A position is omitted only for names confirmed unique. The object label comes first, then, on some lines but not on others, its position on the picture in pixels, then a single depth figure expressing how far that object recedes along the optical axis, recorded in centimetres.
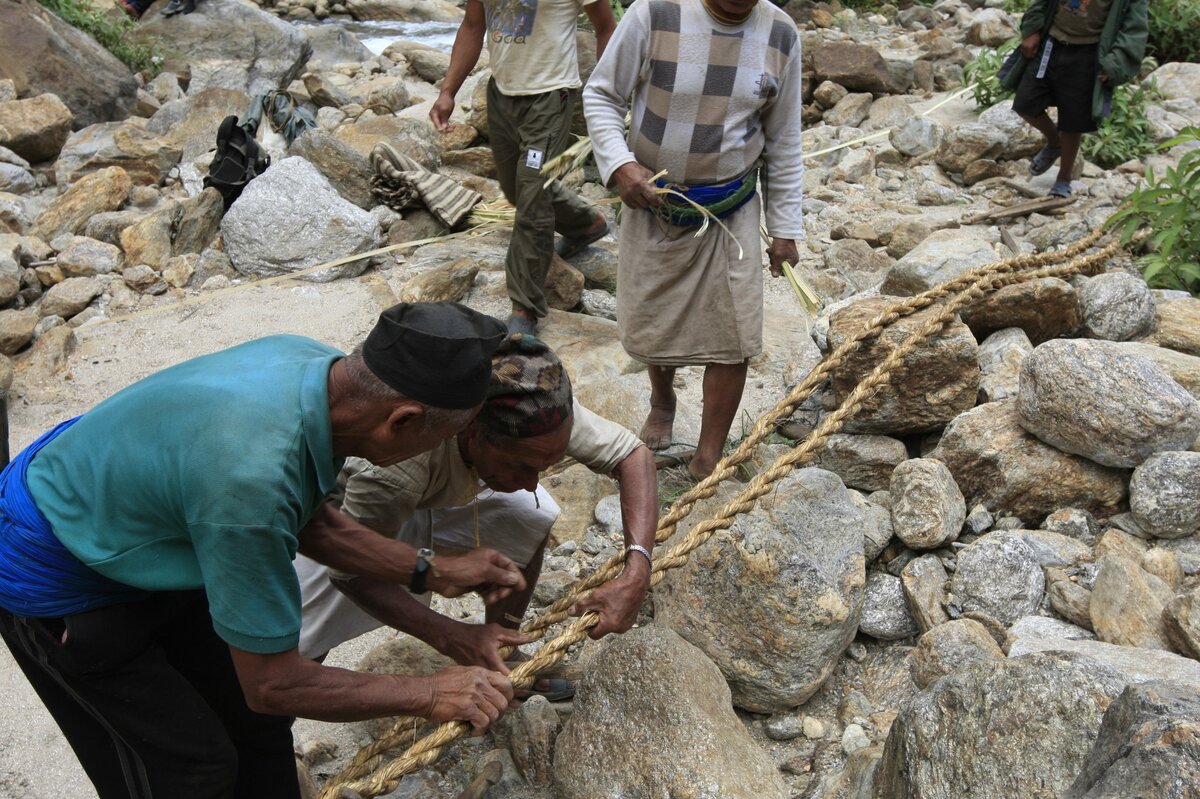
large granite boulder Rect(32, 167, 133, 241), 636
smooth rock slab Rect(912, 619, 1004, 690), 268
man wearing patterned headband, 226
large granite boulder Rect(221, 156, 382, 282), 589
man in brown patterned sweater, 335
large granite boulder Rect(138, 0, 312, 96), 1059
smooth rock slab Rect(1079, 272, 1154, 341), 404
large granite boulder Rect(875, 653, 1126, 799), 198
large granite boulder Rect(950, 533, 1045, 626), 302
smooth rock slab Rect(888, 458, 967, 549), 324
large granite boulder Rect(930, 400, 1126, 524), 338
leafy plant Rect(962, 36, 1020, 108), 833
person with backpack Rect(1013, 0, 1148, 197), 590
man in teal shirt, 171
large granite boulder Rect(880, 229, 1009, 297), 464
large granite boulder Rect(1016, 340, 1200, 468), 319
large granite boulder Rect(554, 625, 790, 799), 234
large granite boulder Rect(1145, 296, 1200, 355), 403
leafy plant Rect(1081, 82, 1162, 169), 727
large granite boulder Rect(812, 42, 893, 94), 888
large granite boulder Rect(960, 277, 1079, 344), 402
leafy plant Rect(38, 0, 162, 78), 1003
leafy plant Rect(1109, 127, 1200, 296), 448
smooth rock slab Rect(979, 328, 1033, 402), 383
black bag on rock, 642
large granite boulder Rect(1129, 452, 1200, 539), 311
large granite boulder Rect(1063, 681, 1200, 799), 152
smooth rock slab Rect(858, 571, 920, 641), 309
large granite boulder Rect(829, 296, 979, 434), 362
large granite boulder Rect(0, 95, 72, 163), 749
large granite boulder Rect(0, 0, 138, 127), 857
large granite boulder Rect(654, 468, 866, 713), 281
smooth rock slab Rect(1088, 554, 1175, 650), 270
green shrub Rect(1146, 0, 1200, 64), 900
